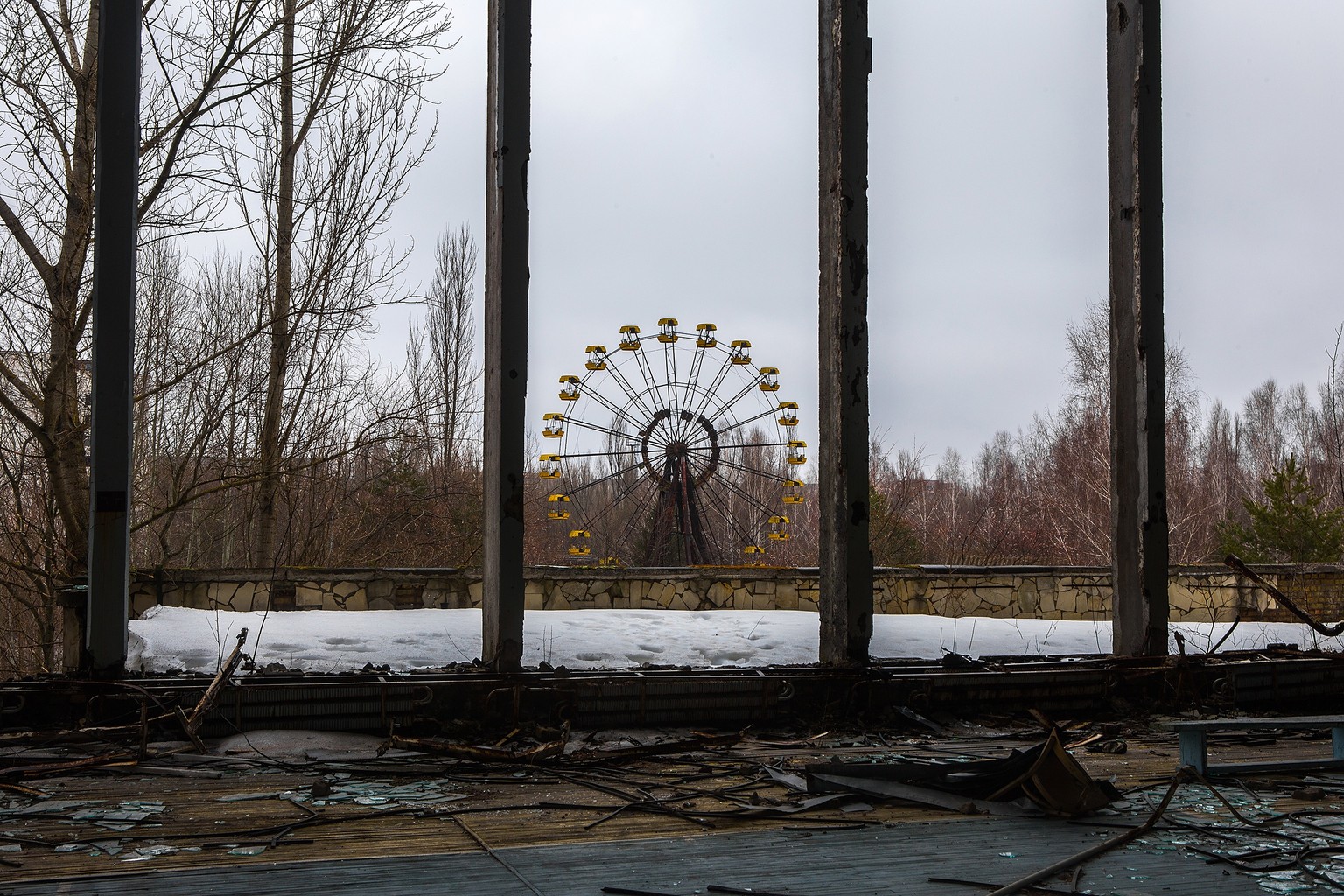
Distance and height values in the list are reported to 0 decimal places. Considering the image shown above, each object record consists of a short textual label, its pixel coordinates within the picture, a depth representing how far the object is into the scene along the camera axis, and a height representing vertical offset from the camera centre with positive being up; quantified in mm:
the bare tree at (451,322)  13469 +2858
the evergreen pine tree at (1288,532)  13805 -212
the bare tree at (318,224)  7637 +2294
